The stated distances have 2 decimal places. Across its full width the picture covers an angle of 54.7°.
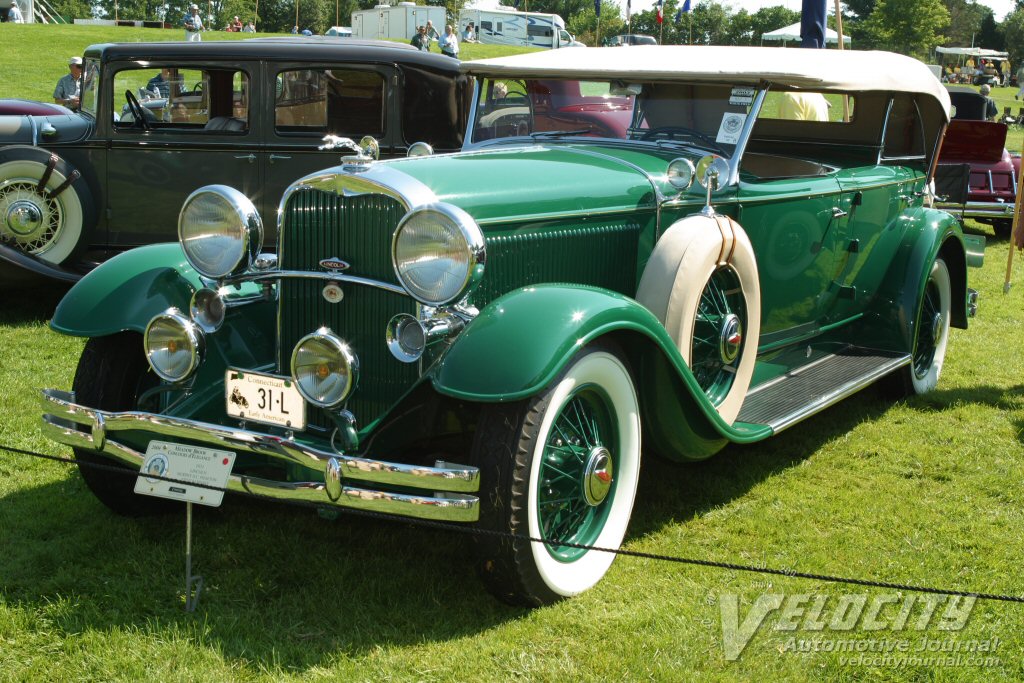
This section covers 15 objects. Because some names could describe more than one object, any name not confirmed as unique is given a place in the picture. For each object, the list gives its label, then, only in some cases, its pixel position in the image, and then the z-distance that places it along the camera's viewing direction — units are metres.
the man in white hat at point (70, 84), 11.99
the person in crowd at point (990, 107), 14.49
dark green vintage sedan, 7.23
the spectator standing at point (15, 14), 36.59
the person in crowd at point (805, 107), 6.05
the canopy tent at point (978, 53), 50.03
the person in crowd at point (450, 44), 19.83
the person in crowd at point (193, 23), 21.31
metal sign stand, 3.01
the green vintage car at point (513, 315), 2.96
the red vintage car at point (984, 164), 10.95
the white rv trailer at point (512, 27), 45.31
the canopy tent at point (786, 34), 32.25
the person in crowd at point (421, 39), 20.58
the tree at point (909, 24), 49.16
